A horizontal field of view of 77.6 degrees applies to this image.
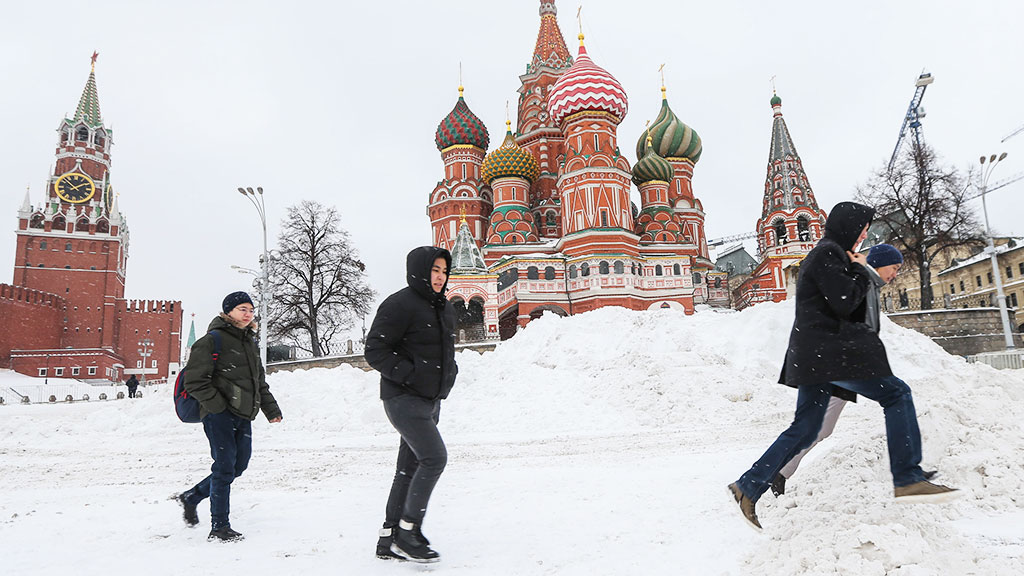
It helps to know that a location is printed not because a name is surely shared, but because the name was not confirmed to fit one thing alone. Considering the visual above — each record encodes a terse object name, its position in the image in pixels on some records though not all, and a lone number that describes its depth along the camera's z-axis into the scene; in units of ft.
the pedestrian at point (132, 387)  98.84
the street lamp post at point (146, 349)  179.42
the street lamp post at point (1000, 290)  76.89
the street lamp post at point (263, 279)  69.41
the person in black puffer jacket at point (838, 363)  10.84
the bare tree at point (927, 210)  95.91
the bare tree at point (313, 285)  107.86
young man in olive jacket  13.34
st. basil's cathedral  111.75
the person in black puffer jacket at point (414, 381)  11.64
